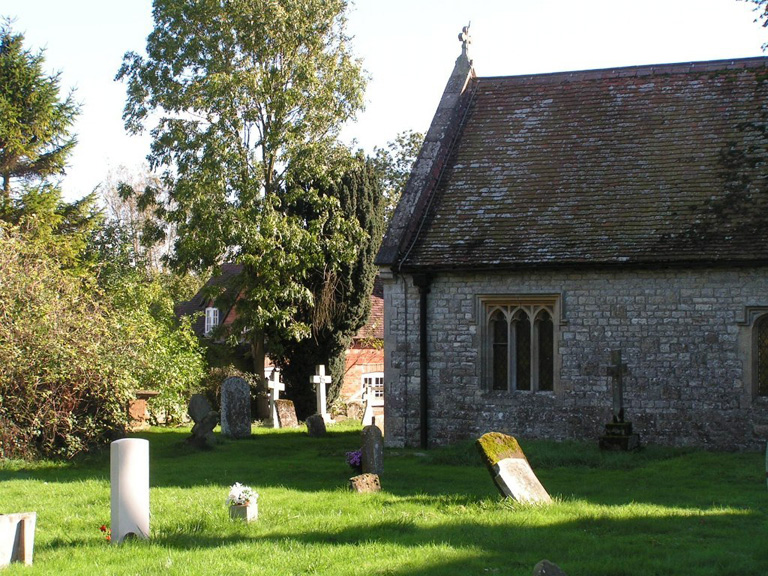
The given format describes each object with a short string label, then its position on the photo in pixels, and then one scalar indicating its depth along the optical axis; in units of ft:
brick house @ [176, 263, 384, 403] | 104.17
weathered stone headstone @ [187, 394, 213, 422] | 56.44
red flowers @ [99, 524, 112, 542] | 29.18
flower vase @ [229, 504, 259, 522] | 31.94
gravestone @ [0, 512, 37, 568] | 25.62
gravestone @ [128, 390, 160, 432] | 68.26
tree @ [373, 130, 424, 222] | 138.92
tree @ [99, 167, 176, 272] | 85.66
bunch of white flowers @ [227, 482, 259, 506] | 31.94
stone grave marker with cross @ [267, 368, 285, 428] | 81.86
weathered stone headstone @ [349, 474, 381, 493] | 38.45
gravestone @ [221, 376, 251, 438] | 65.92
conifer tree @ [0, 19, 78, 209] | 83.76
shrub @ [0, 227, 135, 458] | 50.21
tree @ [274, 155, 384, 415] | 87.66
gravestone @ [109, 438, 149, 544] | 28.60
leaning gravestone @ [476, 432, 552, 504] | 34.30
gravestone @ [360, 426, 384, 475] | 42.86
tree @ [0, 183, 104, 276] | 79.05
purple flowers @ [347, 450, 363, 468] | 43.93
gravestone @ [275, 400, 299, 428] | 81.41
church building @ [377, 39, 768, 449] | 51.83
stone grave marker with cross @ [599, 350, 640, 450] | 49.55
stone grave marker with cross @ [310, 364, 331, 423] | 82.79
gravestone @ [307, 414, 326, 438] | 68.33
